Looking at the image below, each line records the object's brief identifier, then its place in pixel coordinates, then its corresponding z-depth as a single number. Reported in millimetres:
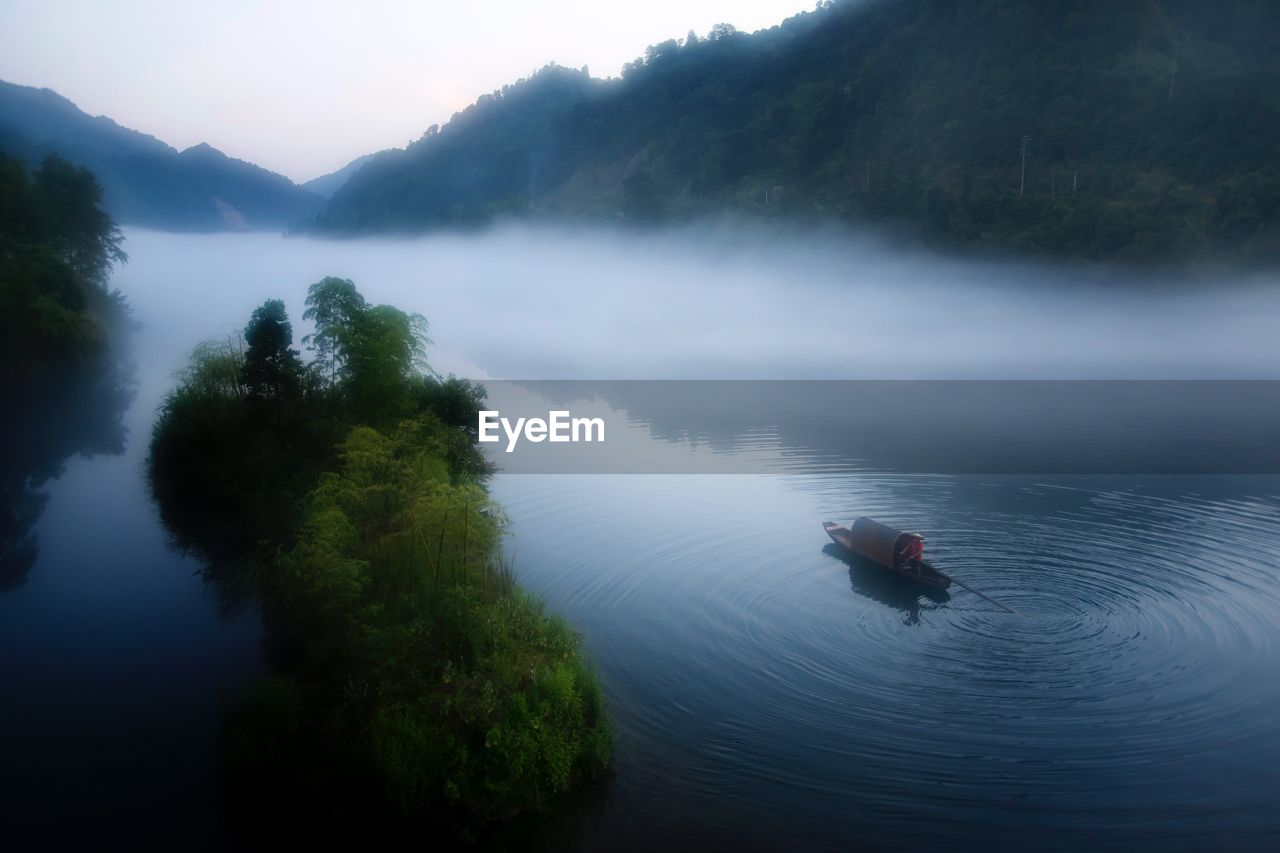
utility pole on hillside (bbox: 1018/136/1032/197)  119938
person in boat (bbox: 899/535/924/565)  31891
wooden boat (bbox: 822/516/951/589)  31562
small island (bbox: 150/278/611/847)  18547
